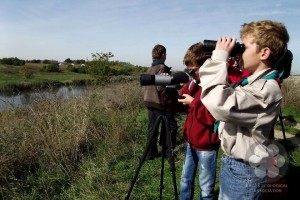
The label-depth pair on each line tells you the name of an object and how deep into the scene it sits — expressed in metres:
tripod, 2.63
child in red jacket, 2.59
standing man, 4.71
